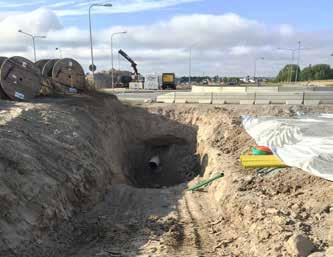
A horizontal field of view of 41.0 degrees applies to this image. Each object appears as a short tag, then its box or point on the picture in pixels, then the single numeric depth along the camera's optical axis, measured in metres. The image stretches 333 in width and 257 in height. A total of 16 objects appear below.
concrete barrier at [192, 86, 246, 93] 34.32
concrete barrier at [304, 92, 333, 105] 24.17
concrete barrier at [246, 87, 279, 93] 32.94
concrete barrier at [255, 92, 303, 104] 24.50
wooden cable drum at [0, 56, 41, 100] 18.12
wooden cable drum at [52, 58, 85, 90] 21.73
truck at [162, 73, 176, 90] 65.81
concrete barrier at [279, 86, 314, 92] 37.40
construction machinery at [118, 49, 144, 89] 65.06
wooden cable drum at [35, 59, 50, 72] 24.36
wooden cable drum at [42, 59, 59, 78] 22.77
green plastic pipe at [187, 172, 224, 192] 14.80
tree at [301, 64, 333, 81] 117.56
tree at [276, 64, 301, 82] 107.31
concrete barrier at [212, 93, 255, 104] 25.31
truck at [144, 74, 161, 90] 64.50
